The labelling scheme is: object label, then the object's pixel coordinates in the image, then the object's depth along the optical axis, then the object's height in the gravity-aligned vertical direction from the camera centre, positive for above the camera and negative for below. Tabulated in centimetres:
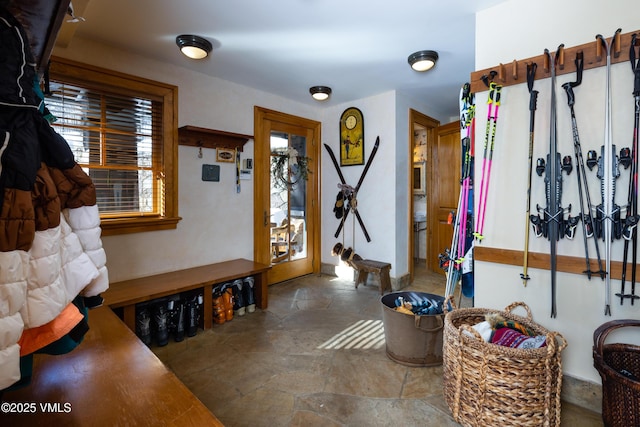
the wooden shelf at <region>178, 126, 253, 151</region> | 304 +69
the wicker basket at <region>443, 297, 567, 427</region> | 146 -84
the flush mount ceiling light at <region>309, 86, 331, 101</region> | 362 +130
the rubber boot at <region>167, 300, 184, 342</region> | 255 -92
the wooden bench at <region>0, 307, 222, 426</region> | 106 -69
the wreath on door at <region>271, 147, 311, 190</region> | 399 +49
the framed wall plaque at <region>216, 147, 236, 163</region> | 335 +55
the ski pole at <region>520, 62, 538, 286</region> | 180 +39
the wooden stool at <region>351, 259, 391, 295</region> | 370 -77
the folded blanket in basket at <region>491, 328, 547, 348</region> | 155 -68
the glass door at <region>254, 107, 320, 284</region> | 379 +16
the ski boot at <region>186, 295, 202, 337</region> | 263 -91
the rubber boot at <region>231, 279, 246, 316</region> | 304 -89
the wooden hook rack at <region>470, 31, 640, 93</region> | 161 +79
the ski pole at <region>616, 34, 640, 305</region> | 155 +1
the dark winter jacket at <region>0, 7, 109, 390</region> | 67 -1
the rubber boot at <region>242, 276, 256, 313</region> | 312 -86
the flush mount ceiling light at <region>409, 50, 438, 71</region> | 274 +127
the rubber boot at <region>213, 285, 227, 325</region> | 288 -94
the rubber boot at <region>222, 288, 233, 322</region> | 292 -91
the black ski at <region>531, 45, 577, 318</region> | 176 +10
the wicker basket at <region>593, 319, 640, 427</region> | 137 -80
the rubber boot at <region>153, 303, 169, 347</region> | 247 -92
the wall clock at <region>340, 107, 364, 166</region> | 410 +89
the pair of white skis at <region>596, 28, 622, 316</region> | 164 +17
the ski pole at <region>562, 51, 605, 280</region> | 169 +12
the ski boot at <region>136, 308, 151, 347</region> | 242 -91
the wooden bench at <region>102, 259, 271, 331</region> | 230 -64
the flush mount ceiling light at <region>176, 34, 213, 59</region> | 246 +126
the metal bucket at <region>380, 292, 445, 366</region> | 212 -90
